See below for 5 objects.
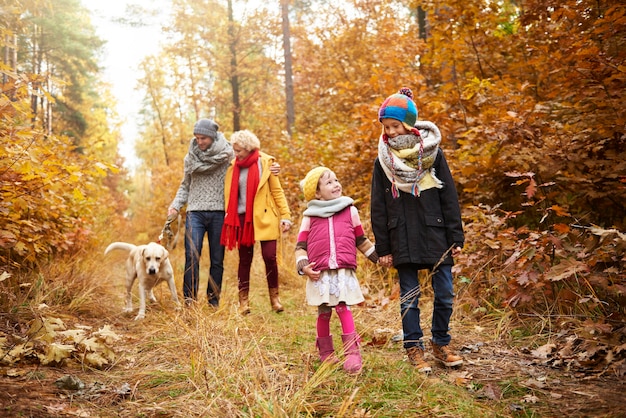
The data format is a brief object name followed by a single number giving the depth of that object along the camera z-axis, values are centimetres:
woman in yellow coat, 593
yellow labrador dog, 588
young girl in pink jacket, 367
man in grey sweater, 596
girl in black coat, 378
